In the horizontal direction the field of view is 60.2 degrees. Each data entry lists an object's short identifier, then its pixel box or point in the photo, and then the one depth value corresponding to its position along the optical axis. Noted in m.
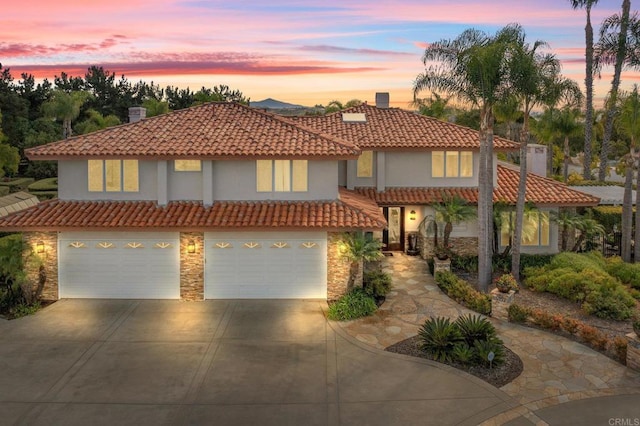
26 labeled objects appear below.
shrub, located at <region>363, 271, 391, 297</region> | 20.16
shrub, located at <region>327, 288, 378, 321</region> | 18.39
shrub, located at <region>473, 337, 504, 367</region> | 14.50
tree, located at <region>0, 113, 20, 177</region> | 45.53
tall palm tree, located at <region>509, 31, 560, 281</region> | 19.78
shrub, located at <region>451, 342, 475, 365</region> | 14.66
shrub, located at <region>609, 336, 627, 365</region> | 14.94
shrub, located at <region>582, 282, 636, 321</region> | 18.44
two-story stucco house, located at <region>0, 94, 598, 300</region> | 20.08
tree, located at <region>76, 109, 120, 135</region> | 56.34
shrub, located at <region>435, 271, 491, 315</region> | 18.78
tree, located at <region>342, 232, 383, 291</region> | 19.69
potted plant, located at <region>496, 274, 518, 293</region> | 18.16
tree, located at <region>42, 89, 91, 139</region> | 62.59
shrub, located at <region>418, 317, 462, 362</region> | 15.16
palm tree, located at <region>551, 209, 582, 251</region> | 24.72
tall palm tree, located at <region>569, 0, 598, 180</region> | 44.62
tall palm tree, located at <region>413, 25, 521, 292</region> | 19.69
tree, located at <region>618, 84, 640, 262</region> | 24.98
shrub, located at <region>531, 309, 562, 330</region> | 17.00
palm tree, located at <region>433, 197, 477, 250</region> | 23.56
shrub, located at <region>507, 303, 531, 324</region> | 17.69
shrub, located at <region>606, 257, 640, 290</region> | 22.44
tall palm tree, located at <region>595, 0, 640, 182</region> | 39.00
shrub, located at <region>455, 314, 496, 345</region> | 15.39
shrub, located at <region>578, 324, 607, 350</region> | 15.68
